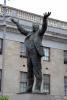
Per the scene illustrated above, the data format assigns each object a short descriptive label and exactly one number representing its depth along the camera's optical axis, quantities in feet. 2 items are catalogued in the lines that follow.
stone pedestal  24.03
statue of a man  25.34
